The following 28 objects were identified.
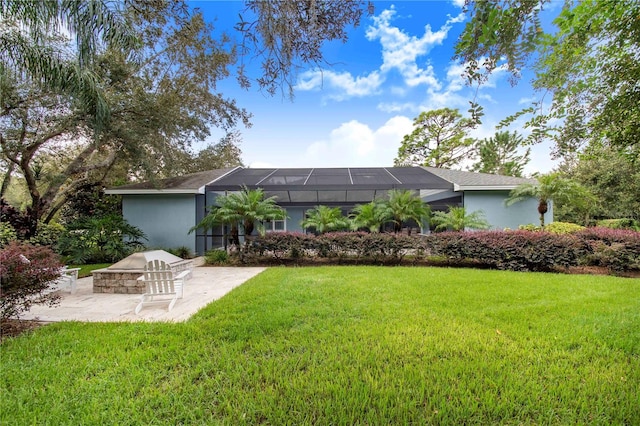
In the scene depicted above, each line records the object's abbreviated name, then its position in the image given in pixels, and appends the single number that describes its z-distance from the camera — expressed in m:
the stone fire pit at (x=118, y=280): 6.79
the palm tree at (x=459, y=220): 11.20
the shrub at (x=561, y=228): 11.25
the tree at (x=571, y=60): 2.07
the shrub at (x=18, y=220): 11.35
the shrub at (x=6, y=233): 10.49
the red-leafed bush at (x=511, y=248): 8.73
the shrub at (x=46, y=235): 11.57
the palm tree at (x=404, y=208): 11.02
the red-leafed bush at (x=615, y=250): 8.39
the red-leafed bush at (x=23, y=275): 4.10
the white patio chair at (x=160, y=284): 5.53
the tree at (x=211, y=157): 17.32
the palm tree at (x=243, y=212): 10.46
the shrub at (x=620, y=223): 15.30
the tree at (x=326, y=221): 11.46
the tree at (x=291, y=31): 2.85
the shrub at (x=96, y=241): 10.49
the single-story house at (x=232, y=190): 12.54
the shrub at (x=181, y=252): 12.16
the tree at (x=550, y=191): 11.19
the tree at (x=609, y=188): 17.41
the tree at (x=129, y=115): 10.74
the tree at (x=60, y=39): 4.58
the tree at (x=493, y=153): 25.52
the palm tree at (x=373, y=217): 11.12
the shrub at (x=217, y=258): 10.99
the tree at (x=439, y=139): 25.41
